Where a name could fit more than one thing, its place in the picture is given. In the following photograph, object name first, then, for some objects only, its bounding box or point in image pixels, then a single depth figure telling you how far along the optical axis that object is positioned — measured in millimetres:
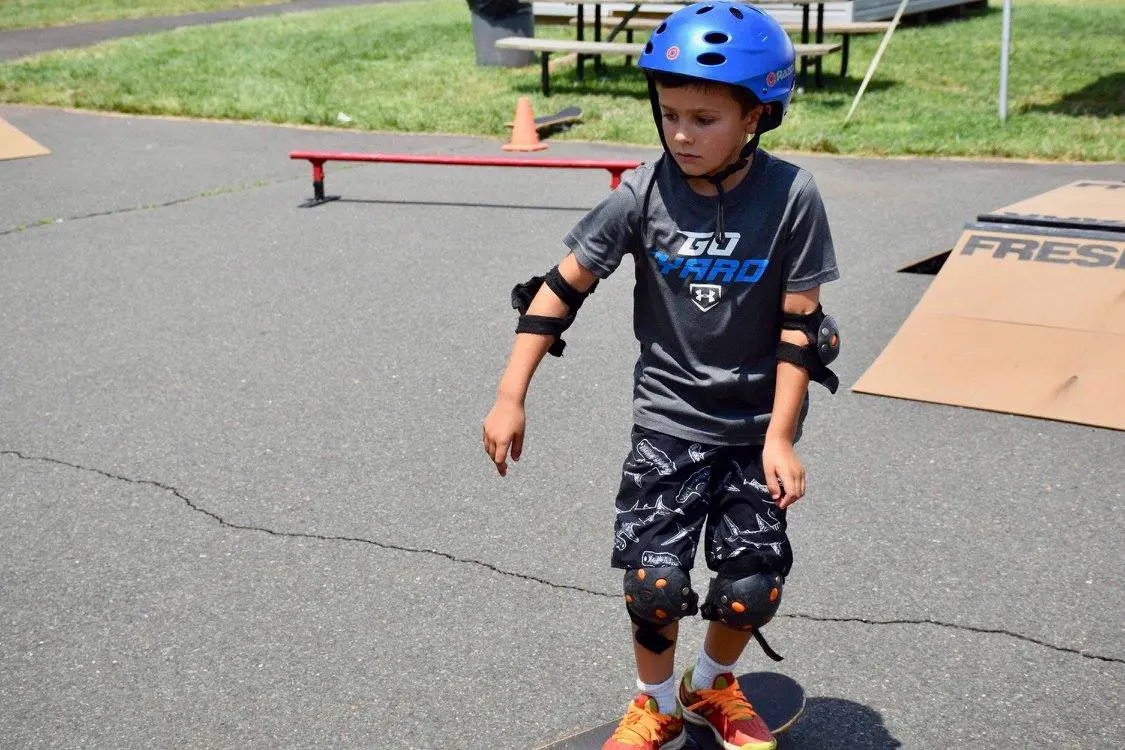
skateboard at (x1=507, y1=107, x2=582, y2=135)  12820
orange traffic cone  12125
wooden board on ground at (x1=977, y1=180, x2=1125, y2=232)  6824
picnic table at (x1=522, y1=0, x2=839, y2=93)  13703
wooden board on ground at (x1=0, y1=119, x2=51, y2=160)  12323
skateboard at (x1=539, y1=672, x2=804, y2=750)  3084
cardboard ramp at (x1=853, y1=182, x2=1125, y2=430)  5453
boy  2721
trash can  16531
